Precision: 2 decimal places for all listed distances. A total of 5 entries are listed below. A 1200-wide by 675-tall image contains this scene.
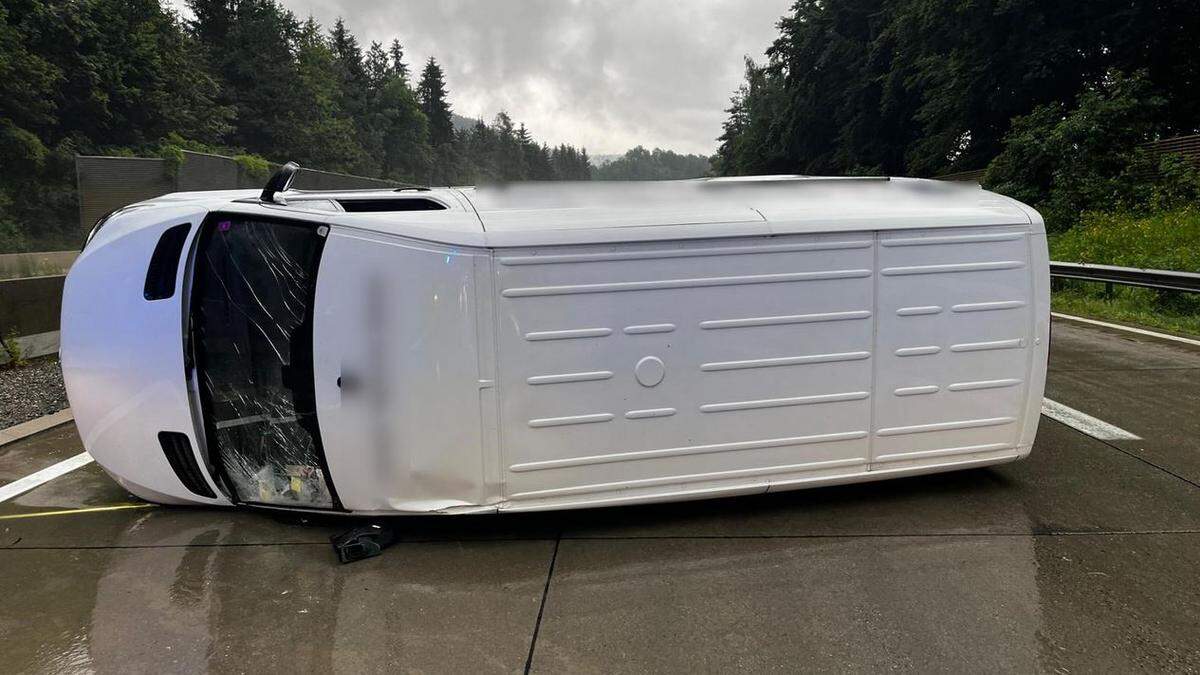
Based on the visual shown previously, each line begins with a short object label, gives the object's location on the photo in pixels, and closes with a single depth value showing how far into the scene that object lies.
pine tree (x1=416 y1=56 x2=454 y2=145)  101.88
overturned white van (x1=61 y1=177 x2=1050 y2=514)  3.12
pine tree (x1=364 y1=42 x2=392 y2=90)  89.19
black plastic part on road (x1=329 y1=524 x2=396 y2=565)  3.20
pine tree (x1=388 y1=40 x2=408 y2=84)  98.38
